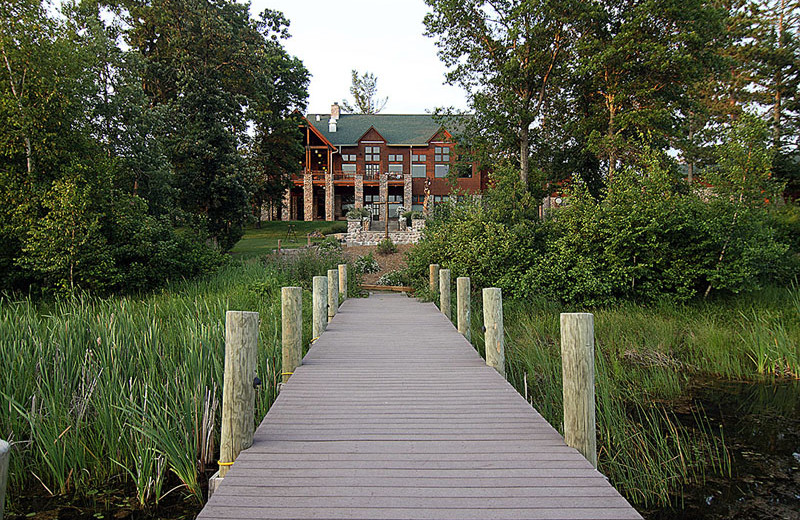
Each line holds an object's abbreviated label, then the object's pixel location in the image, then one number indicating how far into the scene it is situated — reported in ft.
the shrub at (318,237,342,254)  51.80
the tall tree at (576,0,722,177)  52.65
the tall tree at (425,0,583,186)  58.13
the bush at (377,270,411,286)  49.58
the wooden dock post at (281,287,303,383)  17.58
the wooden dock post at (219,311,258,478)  10.71
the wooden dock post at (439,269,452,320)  29.59
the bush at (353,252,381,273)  54.40
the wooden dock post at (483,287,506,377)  18.25
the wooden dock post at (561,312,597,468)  11.00
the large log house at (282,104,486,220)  126.52
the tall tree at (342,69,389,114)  184.15
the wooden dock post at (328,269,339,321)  30.57
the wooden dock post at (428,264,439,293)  37.47
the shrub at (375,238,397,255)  70.13
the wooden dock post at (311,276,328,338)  23.85
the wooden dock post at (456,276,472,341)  23.66
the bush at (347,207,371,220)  93.11
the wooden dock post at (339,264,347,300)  38.65
